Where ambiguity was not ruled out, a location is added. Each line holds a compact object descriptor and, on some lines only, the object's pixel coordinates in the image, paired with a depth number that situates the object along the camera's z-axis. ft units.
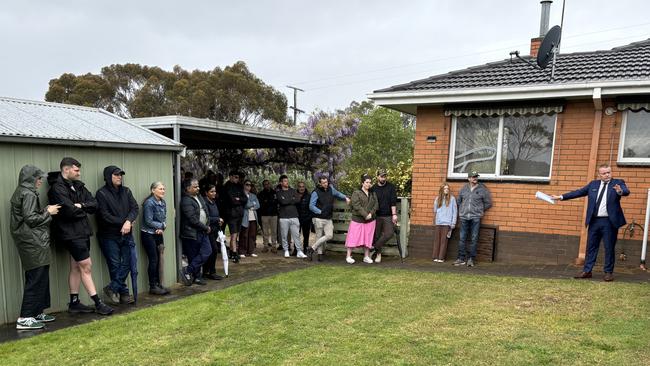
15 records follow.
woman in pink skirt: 28.99
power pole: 125.18
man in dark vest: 30.14
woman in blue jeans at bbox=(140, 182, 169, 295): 21.43
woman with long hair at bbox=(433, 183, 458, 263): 28.30
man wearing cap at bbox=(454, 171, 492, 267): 27.27
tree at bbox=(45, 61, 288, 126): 107.55
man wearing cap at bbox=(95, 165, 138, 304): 19.35
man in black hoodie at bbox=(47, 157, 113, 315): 17.48
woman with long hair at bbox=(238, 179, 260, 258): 30.91
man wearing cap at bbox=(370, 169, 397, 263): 29.37
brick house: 25.12
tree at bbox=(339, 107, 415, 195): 76.95
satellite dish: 26.86
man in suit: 21.75
